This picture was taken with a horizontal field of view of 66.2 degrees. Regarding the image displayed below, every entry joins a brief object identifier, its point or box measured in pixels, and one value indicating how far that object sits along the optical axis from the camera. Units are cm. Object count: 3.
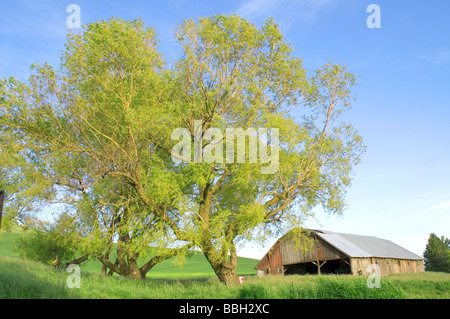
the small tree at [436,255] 7568
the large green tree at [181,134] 1825
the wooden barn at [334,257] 3841
